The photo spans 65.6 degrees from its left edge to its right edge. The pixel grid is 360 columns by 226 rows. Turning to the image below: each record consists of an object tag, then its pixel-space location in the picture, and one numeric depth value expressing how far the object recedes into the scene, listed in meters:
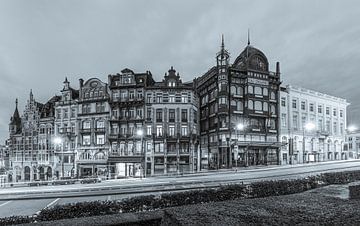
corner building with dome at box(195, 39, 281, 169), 53.78
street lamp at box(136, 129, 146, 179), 52.69
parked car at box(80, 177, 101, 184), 38.00
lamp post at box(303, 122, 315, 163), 62.39
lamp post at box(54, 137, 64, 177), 57.69
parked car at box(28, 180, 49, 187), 40.50
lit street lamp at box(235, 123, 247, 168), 52.53
